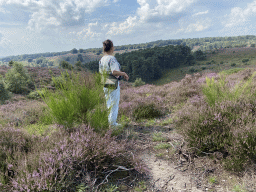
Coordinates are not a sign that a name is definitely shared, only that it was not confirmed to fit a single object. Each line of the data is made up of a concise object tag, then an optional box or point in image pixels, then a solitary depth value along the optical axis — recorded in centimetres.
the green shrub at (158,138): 360
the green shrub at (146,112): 530
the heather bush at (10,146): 189
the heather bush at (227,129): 230
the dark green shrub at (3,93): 982
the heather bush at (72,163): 173
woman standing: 371
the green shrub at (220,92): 371
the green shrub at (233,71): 1426
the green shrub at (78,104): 293
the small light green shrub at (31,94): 1172
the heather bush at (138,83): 2737
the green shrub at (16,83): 1313
